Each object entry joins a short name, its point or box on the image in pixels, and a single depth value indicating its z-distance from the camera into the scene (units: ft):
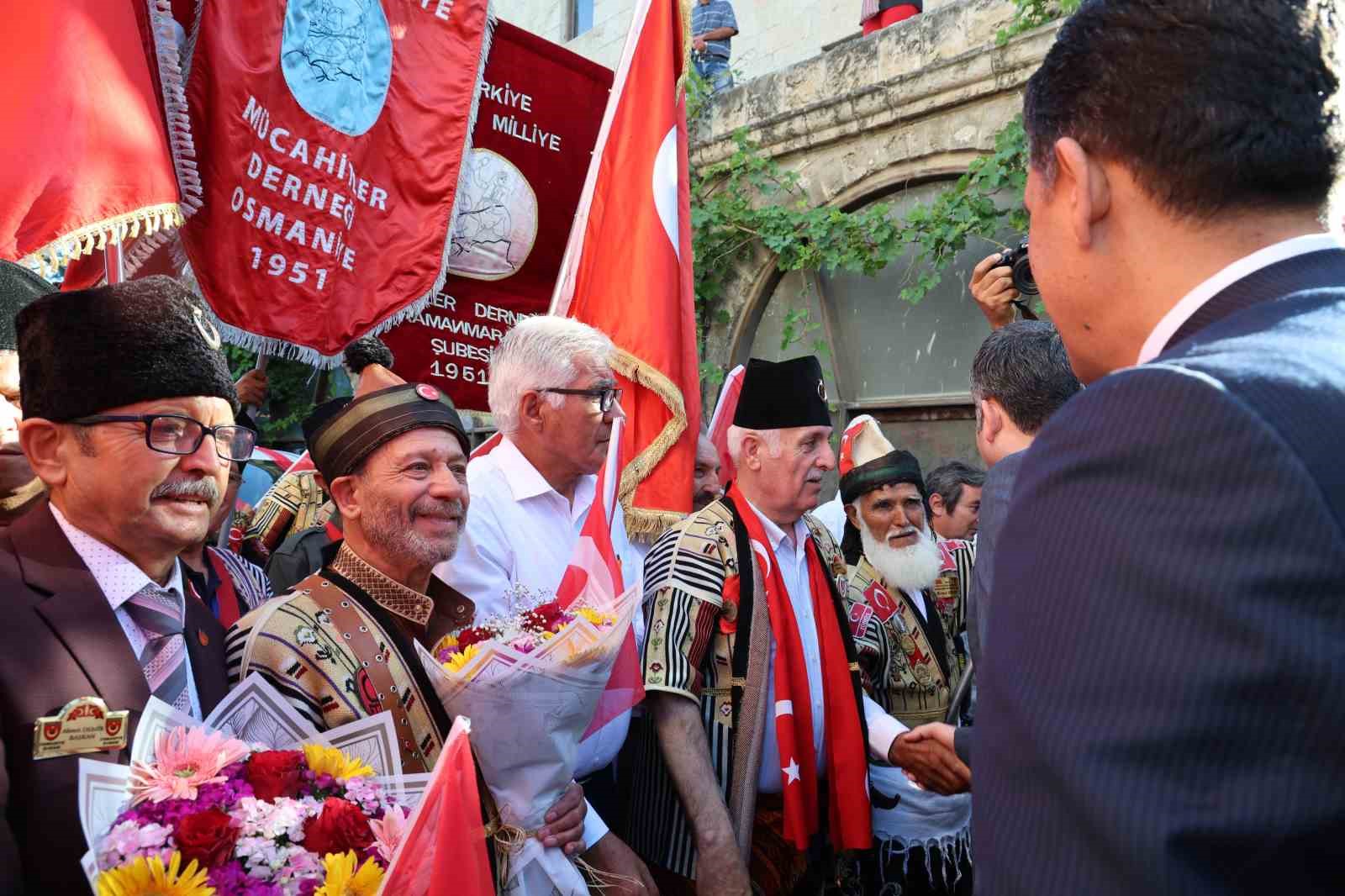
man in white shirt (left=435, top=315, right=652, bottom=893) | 10.85
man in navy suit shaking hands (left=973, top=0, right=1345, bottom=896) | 2.69
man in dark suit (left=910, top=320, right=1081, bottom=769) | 8.61
